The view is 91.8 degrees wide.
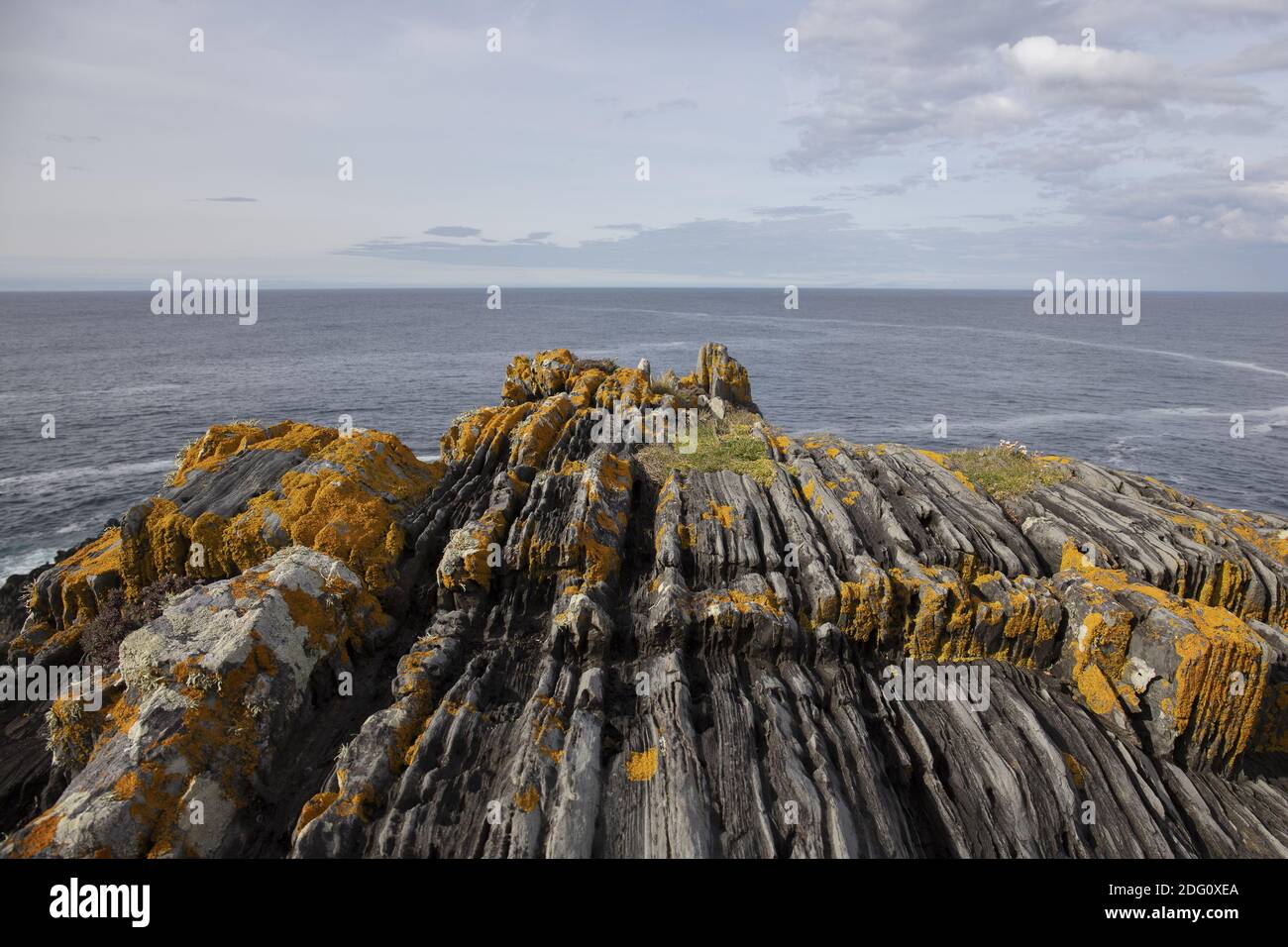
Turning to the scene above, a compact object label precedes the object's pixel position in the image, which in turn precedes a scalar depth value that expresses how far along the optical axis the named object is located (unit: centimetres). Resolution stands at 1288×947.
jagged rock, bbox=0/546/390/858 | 1128
